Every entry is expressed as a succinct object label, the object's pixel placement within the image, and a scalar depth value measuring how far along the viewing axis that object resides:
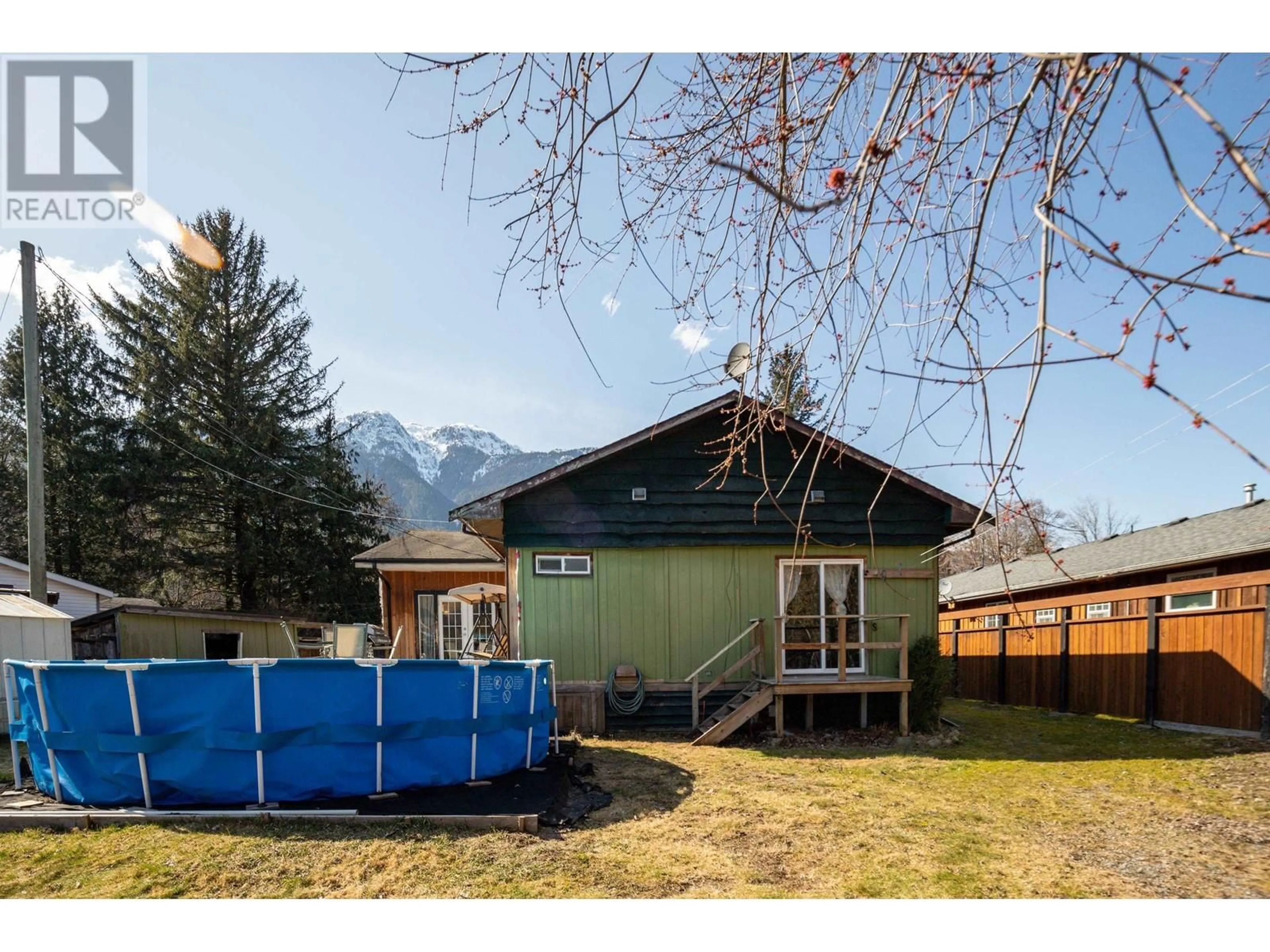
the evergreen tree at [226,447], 23.09
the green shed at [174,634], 13.23
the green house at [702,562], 9.41
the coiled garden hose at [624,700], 9.20
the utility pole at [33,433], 9.96
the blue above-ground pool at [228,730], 5.22
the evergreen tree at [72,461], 22.27
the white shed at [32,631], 9.36
